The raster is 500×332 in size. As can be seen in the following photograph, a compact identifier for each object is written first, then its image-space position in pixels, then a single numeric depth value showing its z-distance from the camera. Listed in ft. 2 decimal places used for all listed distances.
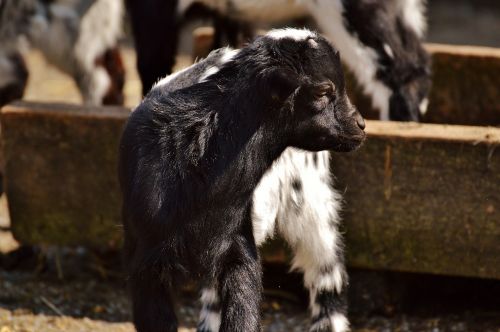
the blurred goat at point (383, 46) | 30.12
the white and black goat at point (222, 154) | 22.02
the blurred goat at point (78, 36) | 37.32
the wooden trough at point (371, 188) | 27.07
